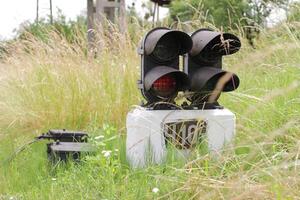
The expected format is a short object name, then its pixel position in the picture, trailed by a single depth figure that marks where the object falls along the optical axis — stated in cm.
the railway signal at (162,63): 595
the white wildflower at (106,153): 534
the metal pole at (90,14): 1638
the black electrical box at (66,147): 630
